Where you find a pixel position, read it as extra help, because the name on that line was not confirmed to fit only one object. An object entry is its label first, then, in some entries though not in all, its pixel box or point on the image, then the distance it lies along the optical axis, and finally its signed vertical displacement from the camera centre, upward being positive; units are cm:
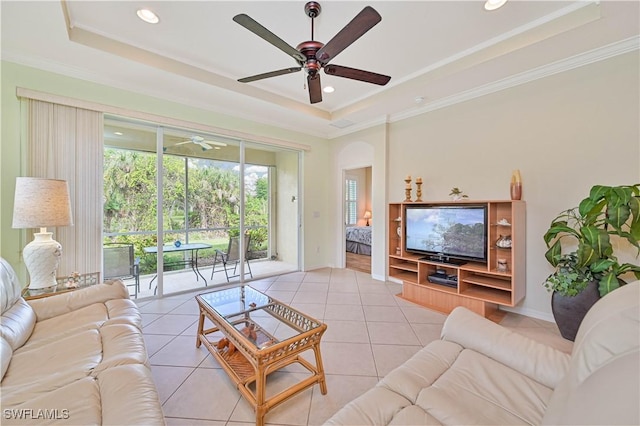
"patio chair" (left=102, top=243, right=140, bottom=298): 332 -68
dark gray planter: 226 -86
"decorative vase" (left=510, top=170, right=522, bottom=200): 288 +28
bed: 615 -87
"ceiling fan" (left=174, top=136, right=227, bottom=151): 390 +107
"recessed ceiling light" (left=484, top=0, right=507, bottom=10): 211 +170
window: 828 +31
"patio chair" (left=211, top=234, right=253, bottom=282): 428 -74
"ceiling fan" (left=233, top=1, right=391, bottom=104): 162 +117
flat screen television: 302 -26
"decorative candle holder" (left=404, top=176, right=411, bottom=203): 392 +33
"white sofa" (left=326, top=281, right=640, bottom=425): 68 -77
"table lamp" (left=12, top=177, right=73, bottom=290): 215 -4
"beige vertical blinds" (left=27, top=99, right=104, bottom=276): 273 +52
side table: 214 -68
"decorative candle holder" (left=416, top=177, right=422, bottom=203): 375 +32
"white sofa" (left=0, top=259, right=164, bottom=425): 102 -78
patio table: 366 -58
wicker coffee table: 152 -88
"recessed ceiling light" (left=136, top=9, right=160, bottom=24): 224 +172
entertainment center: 288 -52
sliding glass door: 348 +8
